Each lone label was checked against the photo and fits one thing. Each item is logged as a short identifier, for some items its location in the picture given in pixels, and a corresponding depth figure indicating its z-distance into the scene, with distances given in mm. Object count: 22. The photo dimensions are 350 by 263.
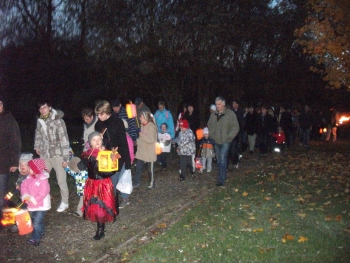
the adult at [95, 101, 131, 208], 6535
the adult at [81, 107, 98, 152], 7349
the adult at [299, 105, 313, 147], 18625
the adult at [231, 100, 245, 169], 12203
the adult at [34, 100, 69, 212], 7199
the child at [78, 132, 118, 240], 6012
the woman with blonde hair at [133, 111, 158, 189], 8914
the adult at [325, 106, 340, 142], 24062
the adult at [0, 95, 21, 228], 6648
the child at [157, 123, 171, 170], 11281
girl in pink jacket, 6172
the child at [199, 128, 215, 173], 11180
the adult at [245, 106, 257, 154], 14945
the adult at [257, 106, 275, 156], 14945
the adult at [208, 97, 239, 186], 9258
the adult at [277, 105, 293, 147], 16844
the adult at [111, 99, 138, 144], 9359
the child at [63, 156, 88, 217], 7262
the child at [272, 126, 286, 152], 15898
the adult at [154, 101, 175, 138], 11898
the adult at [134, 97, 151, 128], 10008
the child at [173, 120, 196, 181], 10289
